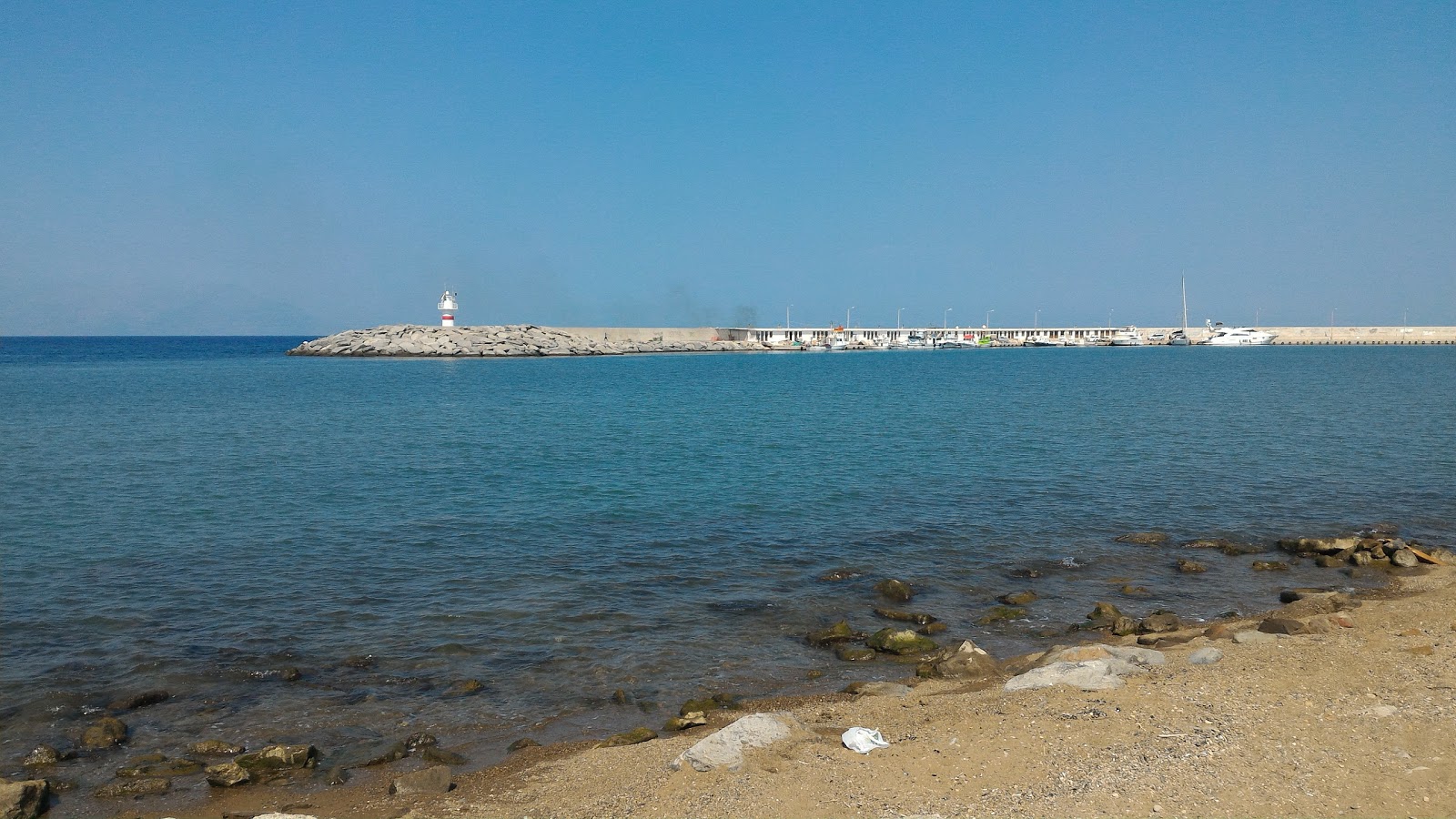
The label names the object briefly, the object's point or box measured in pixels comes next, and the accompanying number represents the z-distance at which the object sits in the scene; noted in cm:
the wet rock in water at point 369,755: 983
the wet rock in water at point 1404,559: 1722
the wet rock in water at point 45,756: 977
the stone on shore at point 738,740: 862
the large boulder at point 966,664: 1161
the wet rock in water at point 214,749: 1009
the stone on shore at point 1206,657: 1096
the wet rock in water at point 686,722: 1048
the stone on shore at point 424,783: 901
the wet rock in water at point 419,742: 1016
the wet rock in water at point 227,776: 928
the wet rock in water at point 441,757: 980
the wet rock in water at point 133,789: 917
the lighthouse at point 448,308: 11550
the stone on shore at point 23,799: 846
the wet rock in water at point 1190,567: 1723
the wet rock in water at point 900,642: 1306
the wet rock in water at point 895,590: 1557
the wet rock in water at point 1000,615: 1449
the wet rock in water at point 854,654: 1290
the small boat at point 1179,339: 17980
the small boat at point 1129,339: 18400
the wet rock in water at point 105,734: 1019
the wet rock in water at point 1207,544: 1898
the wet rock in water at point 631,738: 998
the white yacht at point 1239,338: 17325
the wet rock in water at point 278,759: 958
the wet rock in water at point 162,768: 955
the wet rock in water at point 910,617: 1448
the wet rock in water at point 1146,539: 1930
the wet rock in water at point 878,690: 1112
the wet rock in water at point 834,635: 1359
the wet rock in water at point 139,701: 1123
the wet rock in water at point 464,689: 1166
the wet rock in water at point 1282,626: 1216
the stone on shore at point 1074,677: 1009
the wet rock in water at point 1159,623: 1341
